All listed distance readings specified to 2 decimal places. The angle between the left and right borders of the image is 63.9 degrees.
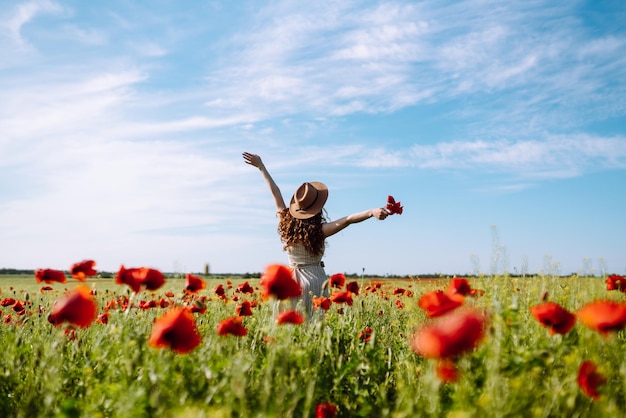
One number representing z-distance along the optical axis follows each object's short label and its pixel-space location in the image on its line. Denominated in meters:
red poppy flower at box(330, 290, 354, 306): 3.82
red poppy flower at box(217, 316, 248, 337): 3.01
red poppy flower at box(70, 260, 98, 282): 3.26
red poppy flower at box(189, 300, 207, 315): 3.18
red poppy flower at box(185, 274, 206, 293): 3.37
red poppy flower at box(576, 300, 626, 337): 2.36
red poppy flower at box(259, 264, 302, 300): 2.72
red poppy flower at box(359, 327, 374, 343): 4.10
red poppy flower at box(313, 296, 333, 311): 3.91
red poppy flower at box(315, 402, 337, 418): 2.67
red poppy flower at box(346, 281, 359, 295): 4.34
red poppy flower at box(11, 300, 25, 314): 5.04
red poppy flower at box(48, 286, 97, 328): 2.59
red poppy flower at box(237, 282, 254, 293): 4.88
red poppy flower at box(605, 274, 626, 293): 4.08
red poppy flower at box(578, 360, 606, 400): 2.40
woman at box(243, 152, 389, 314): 5.89
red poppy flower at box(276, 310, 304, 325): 2.84
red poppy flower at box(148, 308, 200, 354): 2.39
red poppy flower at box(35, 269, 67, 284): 3.47
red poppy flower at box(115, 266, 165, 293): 2.97
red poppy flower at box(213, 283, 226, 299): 4.80
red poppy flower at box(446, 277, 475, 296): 2.80
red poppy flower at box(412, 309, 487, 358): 1.89
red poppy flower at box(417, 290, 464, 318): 2.44
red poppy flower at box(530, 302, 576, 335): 2.59
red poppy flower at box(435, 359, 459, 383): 2.34
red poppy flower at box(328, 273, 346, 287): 4.50
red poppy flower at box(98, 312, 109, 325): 4.54
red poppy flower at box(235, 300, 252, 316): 3.92
